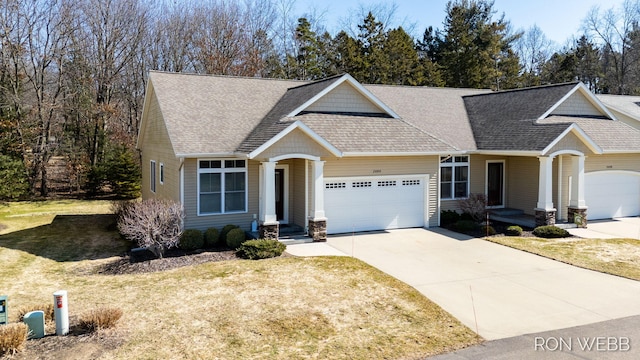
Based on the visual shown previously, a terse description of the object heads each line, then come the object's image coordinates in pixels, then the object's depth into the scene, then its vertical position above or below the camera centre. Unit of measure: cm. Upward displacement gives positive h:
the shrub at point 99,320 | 858 -279
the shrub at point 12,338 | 754 -276
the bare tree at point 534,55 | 5878 +1405
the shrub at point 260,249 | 1378 -244
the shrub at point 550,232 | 1725 -241
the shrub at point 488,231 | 1748 -239
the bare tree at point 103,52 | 3309 +811
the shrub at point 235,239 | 1498 -231
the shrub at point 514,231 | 1759 -240
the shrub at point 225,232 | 1549 -217
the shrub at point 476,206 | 1916 -166
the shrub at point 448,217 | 1922 -209
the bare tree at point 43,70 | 3028 +627
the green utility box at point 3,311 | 850 -260
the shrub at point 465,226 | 1802 -228
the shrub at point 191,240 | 1476 -231
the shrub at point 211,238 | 1515 -230
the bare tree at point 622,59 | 4888 +1116
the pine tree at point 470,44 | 4422 +1132
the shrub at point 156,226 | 1357 -177
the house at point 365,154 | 1599 +43
